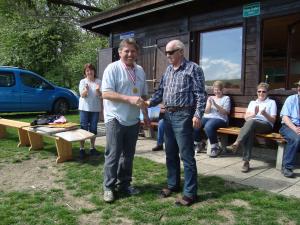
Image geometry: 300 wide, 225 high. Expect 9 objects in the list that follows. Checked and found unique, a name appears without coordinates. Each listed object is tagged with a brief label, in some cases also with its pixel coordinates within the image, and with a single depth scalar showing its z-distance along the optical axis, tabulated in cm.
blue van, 1297
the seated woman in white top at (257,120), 552
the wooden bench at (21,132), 715
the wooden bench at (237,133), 551
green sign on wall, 659
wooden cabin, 663
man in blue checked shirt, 396
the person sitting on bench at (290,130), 513
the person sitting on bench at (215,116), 639
